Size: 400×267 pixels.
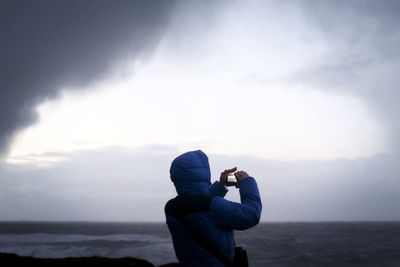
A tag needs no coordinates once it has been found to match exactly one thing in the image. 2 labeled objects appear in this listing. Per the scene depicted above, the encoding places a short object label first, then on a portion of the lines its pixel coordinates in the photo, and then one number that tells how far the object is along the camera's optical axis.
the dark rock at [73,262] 14.73
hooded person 2.33
